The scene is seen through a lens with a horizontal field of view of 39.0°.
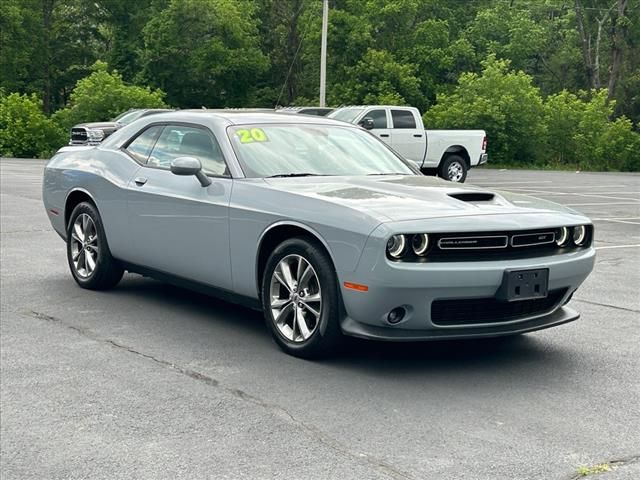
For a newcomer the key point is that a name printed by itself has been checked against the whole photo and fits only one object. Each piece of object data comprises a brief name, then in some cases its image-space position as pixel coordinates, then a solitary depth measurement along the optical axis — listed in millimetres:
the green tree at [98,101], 37719
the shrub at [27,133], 36531
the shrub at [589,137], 39469
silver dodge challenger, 5152
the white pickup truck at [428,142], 23750
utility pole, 35344
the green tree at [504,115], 37875
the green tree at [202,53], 58812
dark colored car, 24109
